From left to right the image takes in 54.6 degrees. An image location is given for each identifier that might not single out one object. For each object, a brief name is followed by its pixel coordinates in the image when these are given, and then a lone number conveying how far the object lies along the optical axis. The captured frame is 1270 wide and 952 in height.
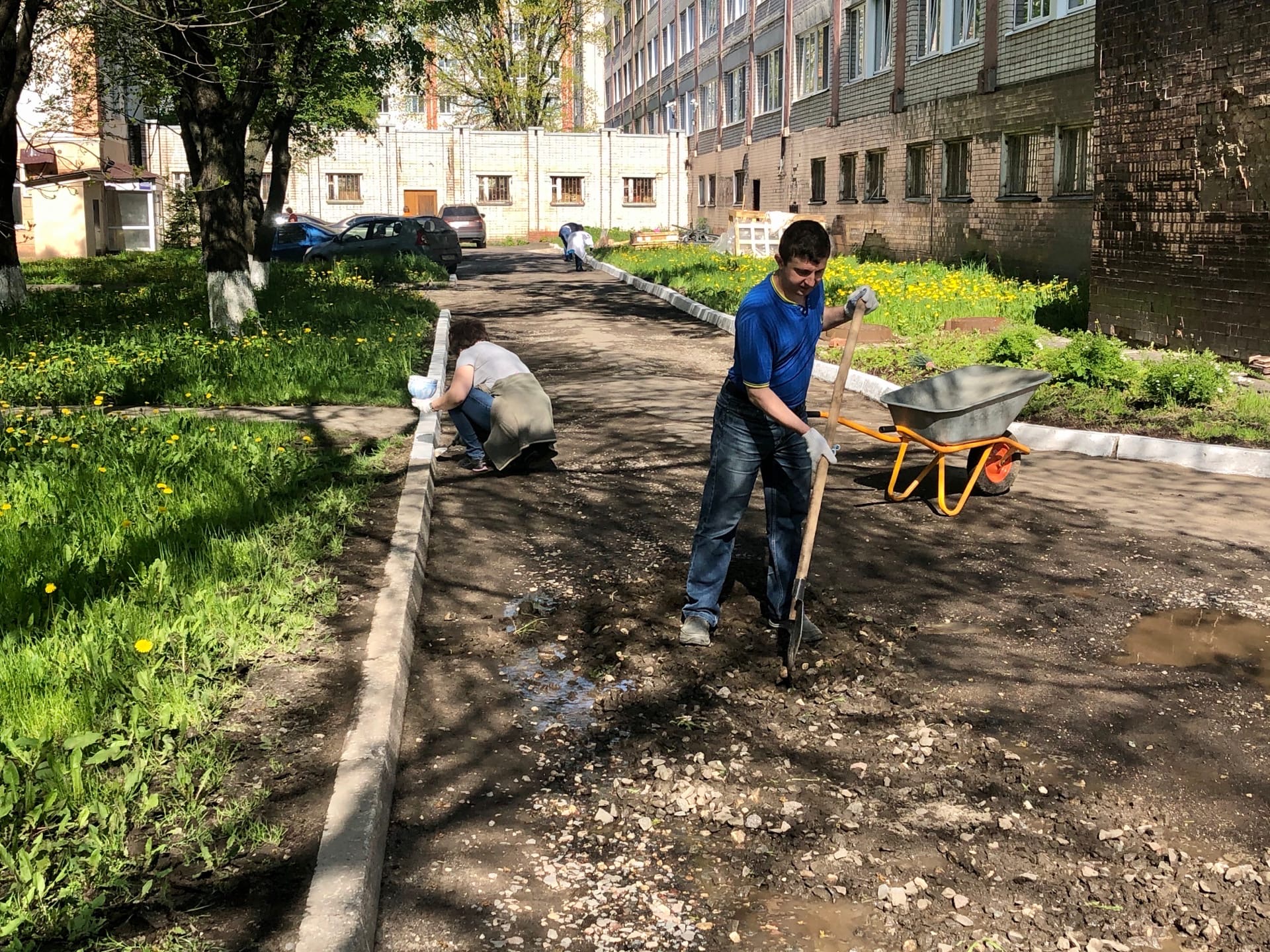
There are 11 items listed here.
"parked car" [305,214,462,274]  32.19
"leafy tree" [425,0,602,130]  54.66
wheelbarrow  7.21
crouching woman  8.27
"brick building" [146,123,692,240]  52.66
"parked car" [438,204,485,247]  45.75
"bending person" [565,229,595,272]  33.44
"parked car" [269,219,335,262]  33.62
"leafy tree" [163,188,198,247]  40.12
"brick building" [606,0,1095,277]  19.95
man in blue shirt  4.82
